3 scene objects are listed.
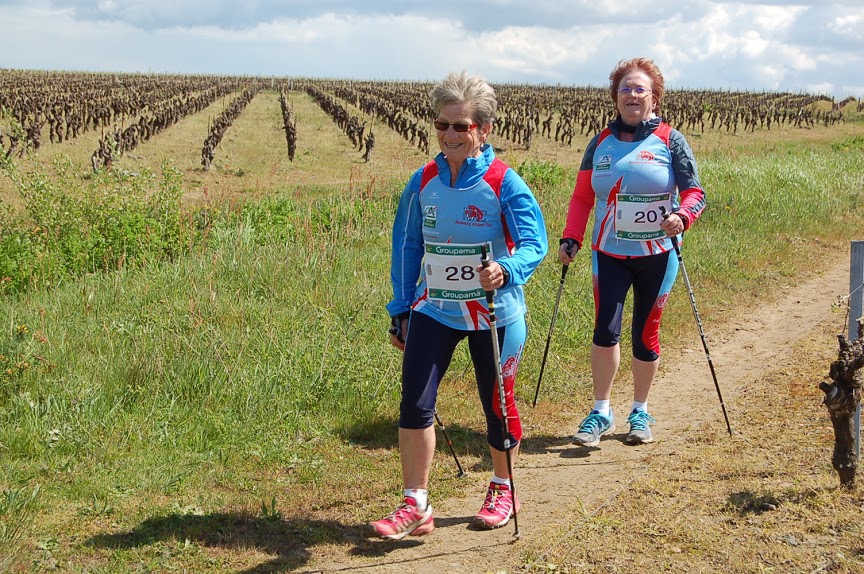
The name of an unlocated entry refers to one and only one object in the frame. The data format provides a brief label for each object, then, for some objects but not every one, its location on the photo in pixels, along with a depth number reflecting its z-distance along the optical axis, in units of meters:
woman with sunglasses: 3.76
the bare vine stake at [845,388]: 4.04
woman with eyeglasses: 5.07
